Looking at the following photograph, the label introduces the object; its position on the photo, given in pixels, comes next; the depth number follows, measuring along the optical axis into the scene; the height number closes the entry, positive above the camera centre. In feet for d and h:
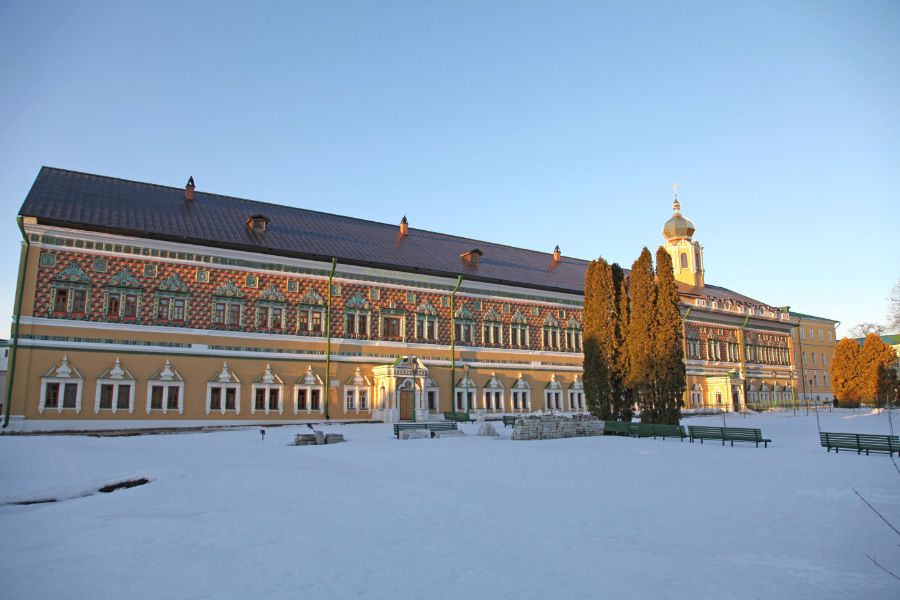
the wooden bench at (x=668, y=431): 72.49 -5.31
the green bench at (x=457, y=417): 102.63 -4.97
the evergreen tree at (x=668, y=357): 78.12 +3.76
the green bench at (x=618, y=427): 76.66 -5.04
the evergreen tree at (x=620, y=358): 83.18 +3.88
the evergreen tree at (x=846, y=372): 161.07 +3.71
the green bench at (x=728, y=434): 65.00 -5.27
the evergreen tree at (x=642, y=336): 79.66 +6.75
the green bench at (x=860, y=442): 57.16 -5.43
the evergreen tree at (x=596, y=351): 83.92 +4.97
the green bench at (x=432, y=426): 72.92 -4.68
